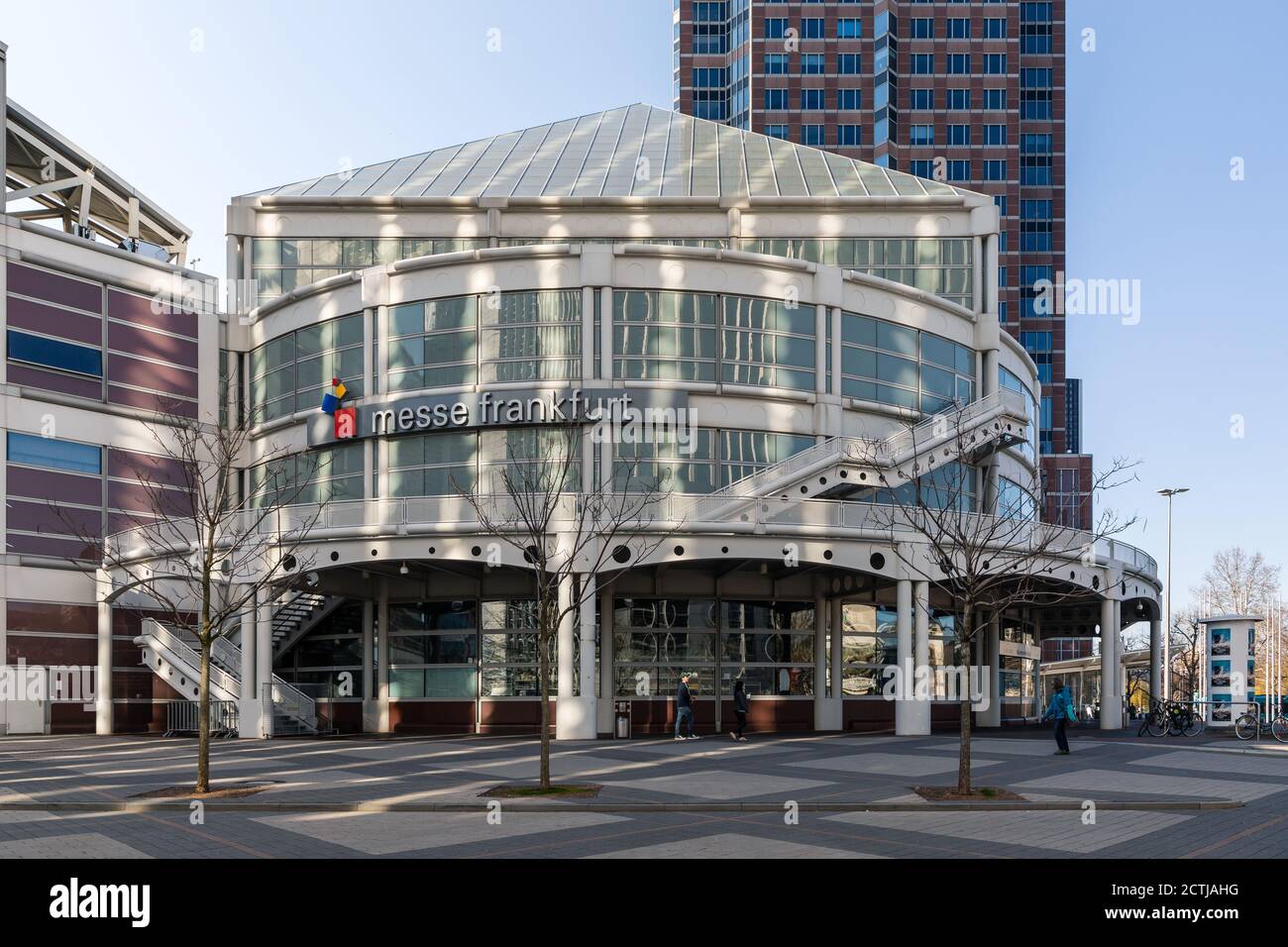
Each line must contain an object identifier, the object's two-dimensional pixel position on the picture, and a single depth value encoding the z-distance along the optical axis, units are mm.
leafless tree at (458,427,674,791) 29734
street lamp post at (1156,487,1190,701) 59531
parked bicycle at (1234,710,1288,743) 32438
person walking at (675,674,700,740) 30562
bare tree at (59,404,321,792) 32406
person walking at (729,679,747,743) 30531
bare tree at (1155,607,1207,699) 58906
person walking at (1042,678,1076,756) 25984
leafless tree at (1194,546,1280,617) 94062
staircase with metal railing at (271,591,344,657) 36000
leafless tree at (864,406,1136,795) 32312
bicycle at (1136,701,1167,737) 34344
